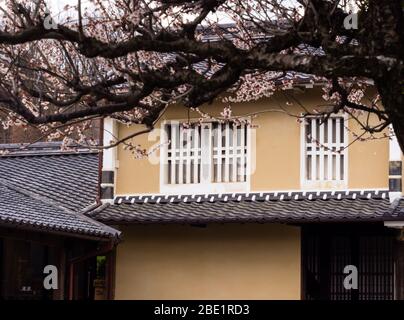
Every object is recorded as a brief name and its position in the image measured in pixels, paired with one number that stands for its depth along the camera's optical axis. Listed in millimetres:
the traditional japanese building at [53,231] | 16141
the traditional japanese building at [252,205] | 17328
